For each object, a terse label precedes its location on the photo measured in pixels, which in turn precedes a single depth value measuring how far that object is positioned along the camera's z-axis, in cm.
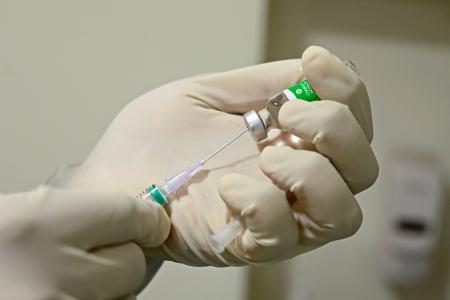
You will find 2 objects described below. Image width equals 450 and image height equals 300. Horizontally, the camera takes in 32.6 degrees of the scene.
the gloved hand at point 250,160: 29
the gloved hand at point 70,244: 27
